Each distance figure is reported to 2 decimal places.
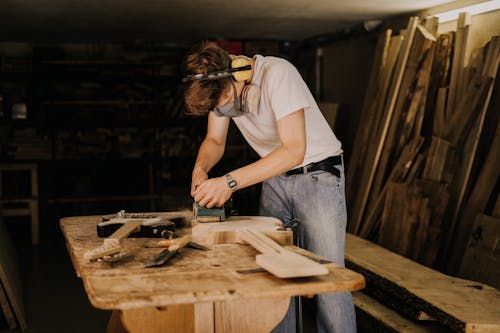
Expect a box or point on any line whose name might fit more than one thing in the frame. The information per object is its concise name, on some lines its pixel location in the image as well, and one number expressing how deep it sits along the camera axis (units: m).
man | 2.43
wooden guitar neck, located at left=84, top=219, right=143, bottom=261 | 2.06
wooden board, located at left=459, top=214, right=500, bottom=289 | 4.00
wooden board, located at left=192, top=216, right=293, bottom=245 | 2.33
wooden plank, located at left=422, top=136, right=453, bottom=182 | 4.77
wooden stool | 6.98
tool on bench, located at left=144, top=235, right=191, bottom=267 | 2.01
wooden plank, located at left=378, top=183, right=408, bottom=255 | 4.96
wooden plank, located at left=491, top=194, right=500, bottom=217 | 4.17
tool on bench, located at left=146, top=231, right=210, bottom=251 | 2.26
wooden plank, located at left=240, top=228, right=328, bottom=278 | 1.82
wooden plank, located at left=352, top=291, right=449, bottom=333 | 3.53
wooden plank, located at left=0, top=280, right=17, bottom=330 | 4.08
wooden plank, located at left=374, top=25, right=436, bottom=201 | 5.26
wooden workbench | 1.73
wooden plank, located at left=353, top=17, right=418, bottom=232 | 5.41
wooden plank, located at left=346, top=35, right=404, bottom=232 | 5.74
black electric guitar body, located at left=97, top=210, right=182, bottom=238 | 2.49
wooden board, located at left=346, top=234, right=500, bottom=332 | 3.03
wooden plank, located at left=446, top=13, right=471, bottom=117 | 4.88
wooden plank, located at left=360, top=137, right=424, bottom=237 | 5.27
